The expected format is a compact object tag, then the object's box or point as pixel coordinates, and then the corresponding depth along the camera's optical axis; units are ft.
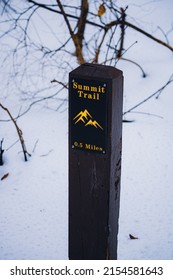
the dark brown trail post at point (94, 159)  6.19
